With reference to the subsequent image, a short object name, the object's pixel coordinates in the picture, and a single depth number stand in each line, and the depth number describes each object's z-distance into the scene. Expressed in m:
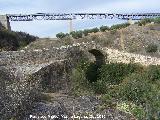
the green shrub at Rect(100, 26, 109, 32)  40.86
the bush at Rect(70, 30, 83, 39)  38.50
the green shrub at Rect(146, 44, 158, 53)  33.88
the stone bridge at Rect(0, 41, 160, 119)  14.27
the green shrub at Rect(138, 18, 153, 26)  41.59
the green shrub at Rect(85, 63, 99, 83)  28.11
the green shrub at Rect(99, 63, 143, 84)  27.90
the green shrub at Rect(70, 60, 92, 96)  23.66
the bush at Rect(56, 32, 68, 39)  40.53
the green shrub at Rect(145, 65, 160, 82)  26.97
